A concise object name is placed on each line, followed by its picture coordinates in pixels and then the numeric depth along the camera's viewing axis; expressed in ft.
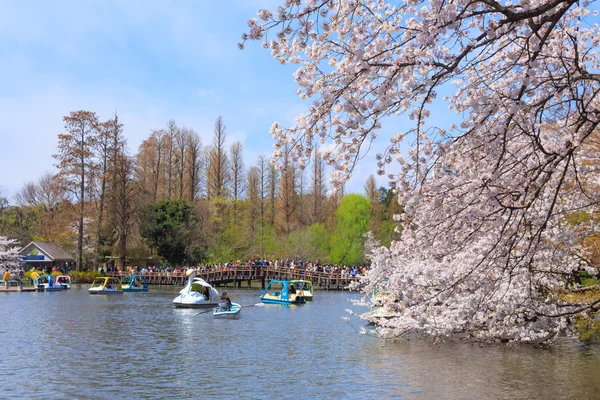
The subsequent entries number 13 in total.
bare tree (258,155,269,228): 219.61
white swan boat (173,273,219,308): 104.53
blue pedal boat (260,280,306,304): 117.82
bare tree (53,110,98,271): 170.30
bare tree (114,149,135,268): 177.78
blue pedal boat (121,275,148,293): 150.92
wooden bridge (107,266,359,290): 169.89
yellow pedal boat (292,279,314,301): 128.16
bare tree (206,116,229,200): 220.02
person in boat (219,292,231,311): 89.61
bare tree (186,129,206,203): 222.54
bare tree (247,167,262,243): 216.74
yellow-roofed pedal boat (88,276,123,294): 137.08
